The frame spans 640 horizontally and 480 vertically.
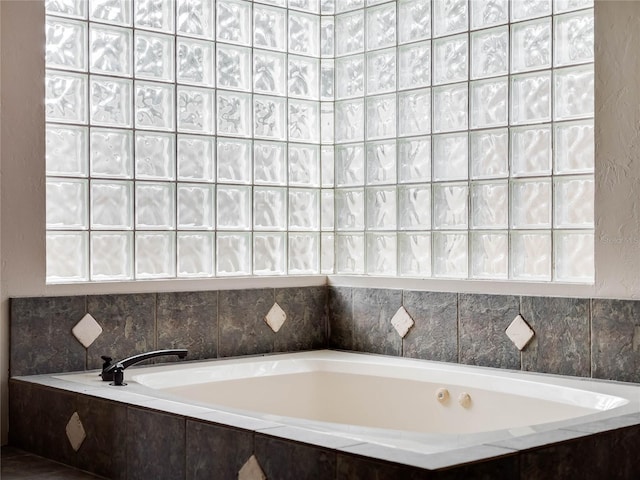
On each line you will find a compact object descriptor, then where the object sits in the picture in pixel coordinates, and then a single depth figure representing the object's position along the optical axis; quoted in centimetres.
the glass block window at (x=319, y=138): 350
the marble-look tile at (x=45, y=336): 339
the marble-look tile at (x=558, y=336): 328
